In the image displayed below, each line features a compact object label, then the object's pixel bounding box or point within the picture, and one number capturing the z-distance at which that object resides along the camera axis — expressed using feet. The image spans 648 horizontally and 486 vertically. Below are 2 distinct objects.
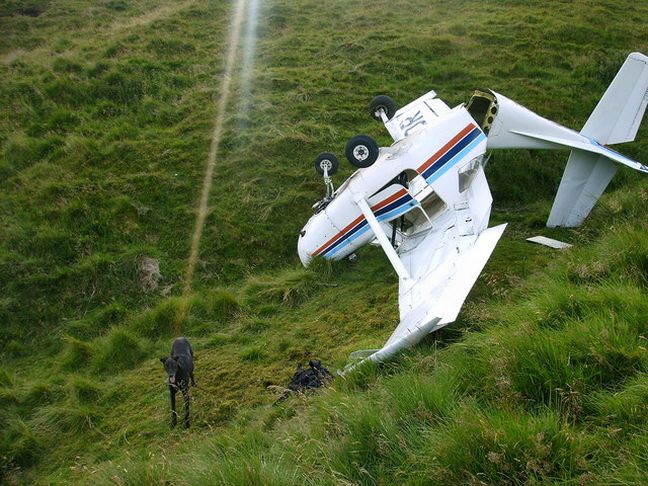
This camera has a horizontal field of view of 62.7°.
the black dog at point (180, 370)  23.44
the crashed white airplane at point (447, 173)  33.50
